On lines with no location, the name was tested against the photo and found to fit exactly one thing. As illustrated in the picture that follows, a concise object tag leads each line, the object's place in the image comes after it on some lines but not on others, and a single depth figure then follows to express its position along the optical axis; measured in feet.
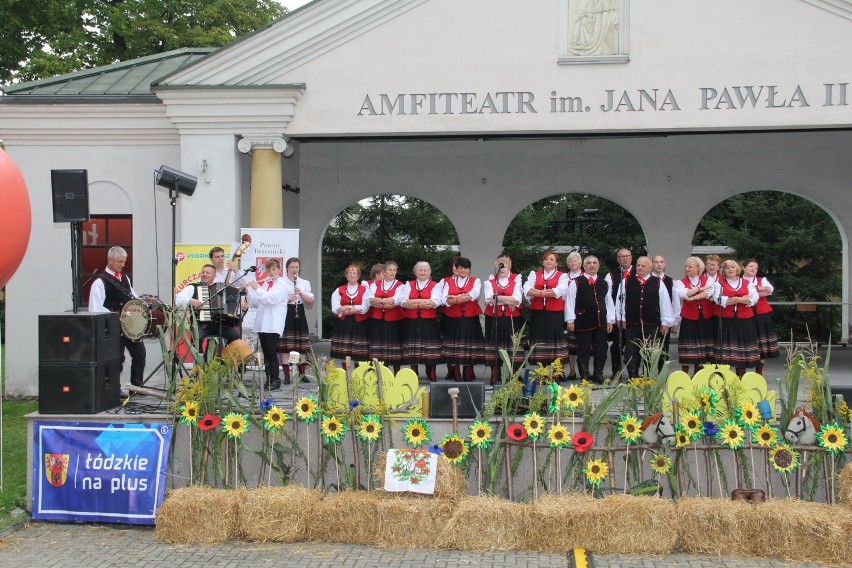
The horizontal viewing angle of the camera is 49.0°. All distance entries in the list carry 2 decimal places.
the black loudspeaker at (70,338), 24.36
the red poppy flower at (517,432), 21.98
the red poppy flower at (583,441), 21.65
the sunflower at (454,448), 21.88
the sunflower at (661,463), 21.70
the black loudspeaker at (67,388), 24.16
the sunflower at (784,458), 21.27
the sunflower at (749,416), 21.68
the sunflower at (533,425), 21.84
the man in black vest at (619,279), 35.29
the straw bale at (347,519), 21.18
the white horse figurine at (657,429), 21.61
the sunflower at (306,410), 22.75
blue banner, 22.86
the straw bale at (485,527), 20.63
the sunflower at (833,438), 21.24
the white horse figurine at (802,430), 21.49
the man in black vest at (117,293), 33.01
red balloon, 25.22
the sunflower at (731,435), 21.54
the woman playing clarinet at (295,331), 36.14
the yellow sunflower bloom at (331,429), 22.61
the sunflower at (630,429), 21.58
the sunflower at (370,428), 22.48
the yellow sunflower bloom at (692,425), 21.54
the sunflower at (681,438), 21.59
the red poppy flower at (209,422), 22.85
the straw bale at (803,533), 19.62
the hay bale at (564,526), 20.43
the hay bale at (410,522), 20.92
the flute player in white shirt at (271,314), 34.14
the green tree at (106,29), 77.66
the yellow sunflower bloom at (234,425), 22.73
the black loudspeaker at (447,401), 23.00
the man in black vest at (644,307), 34.76
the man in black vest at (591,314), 35.35
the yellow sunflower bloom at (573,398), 21.99
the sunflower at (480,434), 22.07
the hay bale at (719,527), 20.16
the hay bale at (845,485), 20.68
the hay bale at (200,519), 21.44
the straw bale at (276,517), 21.24
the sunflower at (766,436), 21.53
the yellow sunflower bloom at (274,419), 22.72
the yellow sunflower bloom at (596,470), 21.56
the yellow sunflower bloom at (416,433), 22.02
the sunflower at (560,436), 21.83
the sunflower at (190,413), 22.93
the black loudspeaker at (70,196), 27.35
